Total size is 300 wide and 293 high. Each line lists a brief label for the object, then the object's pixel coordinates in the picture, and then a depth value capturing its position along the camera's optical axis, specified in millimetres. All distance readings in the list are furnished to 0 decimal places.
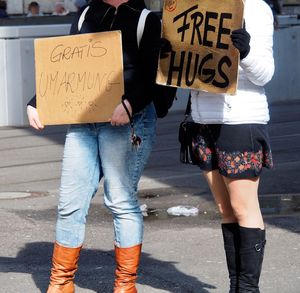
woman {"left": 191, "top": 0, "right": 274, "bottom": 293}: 7445
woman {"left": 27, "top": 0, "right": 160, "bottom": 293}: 8176
